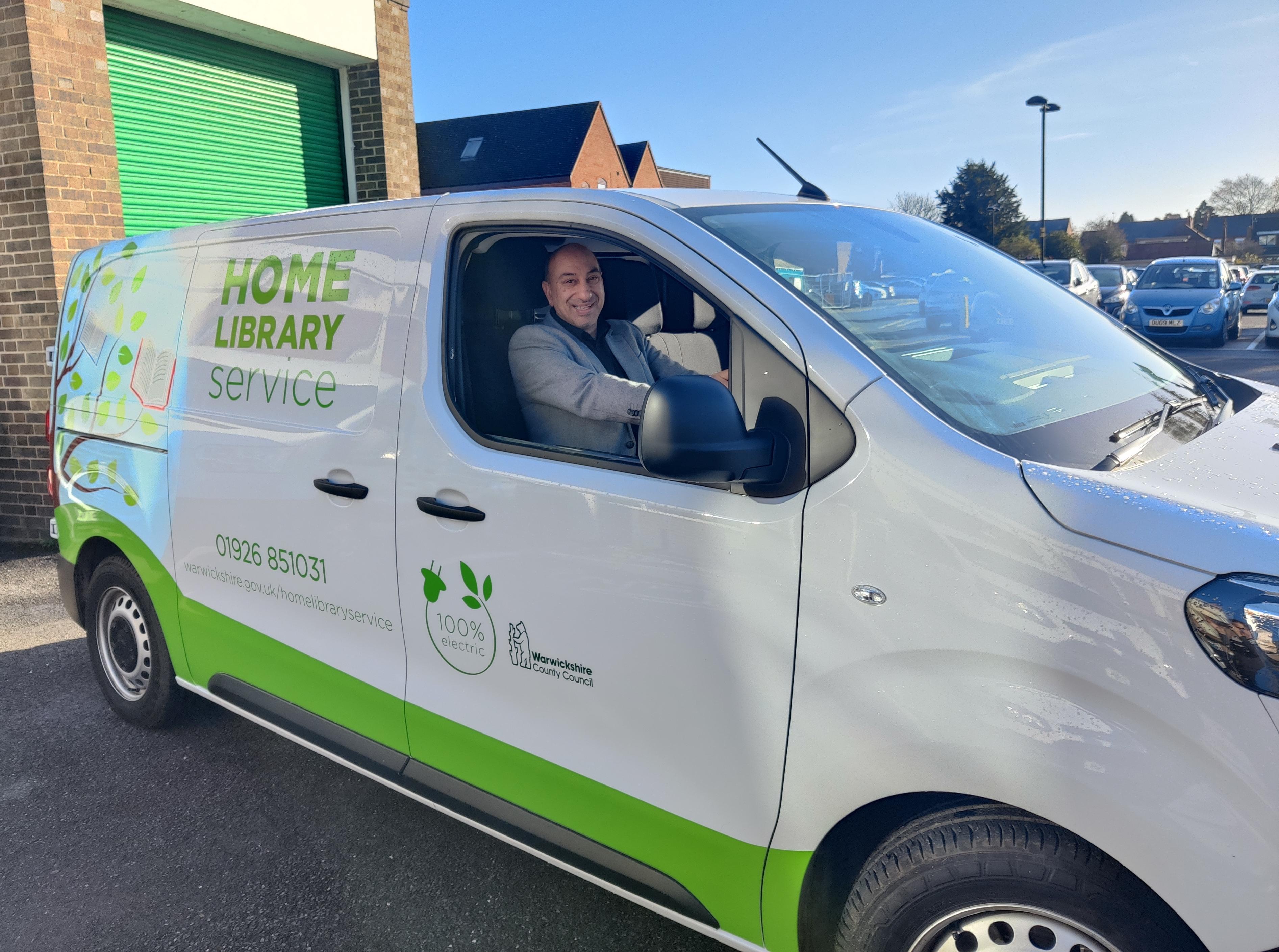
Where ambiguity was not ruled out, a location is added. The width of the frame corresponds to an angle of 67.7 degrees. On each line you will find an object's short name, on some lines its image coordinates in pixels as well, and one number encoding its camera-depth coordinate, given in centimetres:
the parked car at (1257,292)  2759
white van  161
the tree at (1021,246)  4631
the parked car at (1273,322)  1902
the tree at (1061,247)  5034
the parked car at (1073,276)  2047
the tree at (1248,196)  8512
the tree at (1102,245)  6150
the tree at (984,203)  5116
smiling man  257
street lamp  3097
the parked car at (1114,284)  2248
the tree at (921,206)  5200
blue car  1888
